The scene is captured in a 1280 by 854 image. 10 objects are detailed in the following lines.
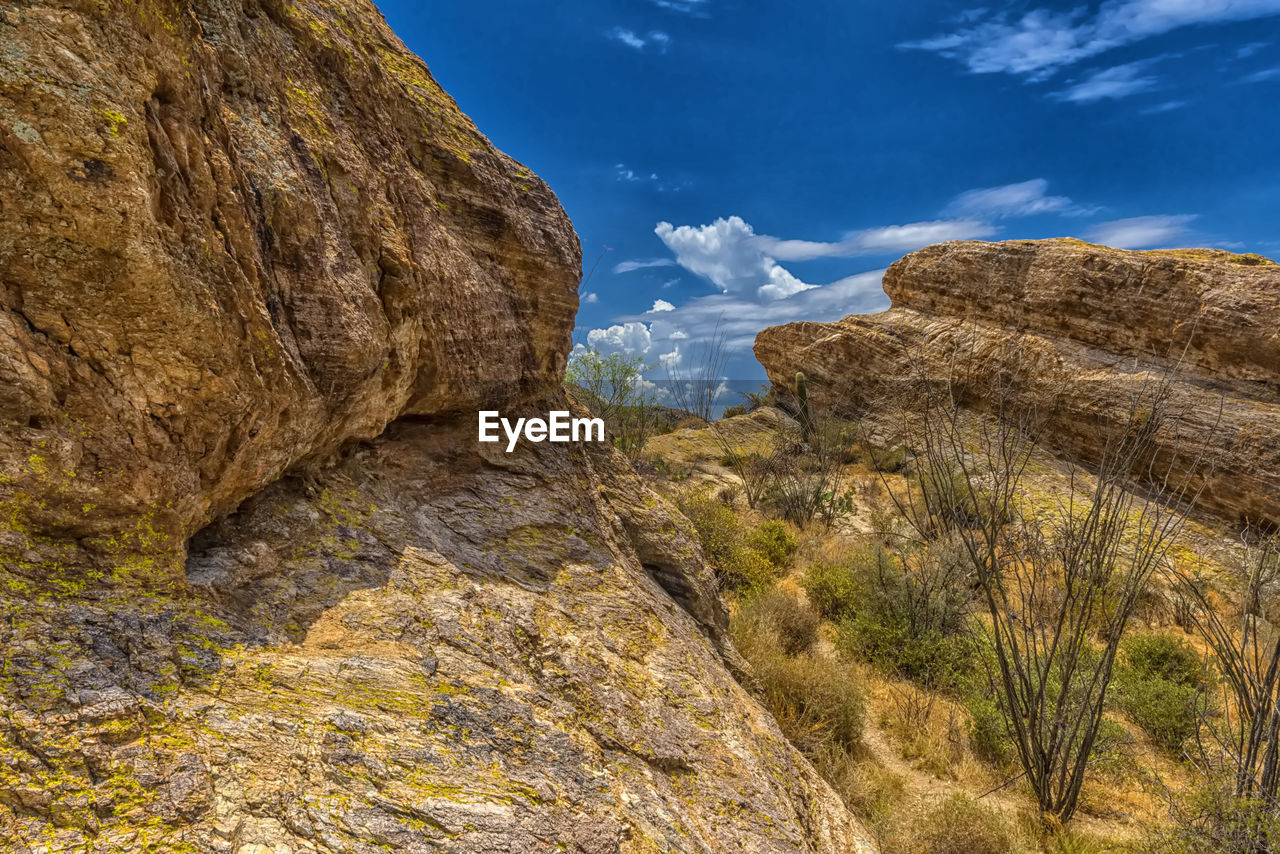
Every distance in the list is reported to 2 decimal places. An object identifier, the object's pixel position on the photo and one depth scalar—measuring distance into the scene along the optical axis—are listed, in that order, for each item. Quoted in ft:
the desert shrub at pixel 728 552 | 27.68
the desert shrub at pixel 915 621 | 22.82
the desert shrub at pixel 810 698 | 17.24
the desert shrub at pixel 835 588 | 26.94
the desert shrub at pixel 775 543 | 33.40
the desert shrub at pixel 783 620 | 22.51
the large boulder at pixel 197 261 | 5.98
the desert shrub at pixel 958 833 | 13.70
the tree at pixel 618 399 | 56.01
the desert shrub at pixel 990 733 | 17.97
